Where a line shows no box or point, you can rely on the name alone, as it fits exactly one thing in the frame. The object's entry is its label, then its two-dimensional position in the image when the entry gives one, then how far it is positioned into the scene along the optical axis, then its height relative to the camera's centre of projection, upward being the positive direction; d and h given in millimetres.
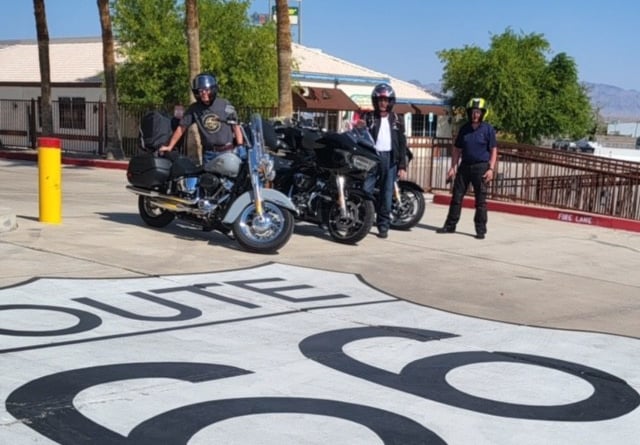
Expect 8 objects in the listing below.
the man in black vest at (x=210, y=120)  10391 -251
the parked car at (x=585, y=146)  61278 -3004
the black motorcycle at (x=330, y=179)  10664 -967
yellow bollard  11203 -1036
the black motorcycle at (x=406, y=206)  12602 -1471
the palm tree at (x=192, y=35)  22969 +1622
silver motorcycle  9727 -1072
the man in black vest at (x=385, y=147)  11531 -590
